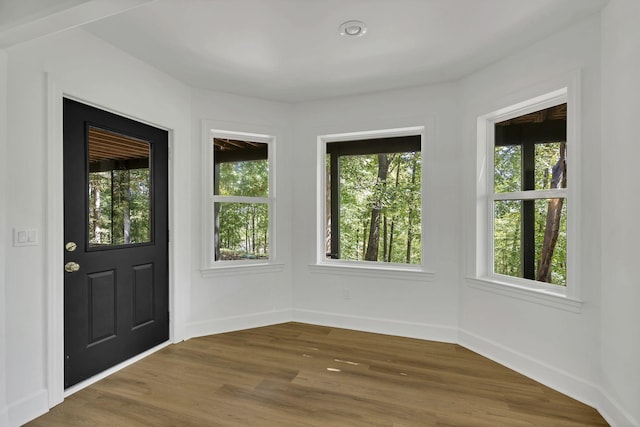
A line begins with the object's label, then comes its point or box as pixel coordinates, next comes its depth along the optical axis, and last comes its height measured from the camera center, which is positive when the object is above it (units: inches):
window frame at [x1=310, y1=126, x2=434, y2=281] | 133.7 -7.9
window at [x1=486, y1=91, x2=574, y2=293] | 99.3 +5.1
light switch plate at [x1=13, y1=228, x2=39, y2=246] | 77.5 -6.7
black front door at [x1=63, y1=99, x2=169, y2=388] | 92.3 -9.7
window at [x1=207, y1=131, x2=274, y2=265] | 142.3 +4.7
